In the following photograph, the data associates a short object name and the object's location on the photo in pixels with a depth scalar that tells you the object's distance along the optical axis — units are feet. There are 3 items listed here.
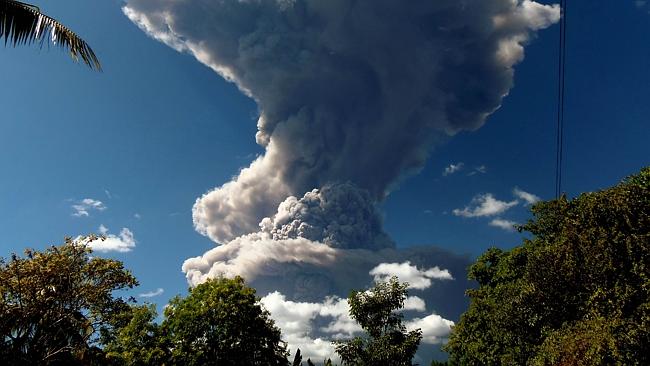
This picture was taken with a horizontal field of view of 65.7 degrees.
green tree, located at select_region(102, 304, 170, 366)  89.66
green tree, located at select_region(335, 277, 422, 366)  114.62
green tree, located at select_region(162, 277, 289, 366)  93.25
